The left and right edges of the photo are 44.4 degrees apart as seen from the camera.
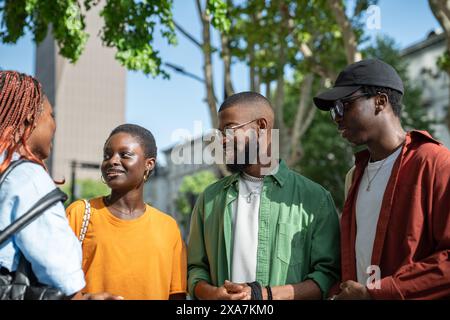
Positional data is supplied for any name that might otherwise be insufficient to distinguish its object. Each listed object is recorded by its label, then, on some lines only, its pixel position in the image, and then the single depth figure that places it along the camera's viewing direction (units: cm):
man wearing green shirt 303
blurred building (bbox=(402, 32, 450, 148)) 3669
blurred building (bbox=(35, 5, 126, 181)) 8819
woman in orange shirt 310
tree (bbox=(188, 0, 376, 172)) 1088
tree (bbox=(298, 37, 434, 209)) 2314
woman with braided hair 211
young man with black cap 256
